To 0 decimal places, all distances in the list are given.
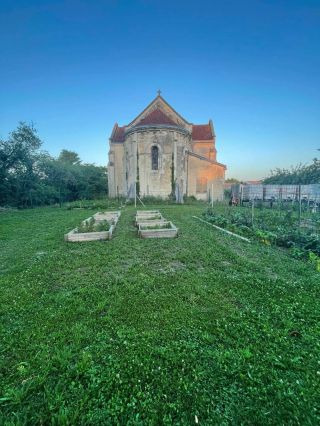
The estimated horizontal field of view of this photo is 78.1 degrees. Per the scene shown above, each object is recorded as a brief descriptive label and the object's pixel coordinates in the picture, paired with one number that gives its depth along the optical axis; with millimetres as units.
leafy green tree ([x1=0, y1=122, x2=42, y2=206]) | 18672
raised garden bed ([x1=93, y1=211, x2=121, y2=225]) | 10242
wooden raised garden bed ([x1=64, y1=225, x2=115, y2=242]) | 6504
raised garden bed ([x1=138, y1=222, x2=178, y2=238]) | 6801
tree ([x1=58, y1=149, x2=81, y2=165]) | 45388
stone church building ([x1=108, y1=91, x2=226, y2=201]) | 19922
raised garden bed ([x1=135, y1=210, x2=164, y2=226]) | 9109
